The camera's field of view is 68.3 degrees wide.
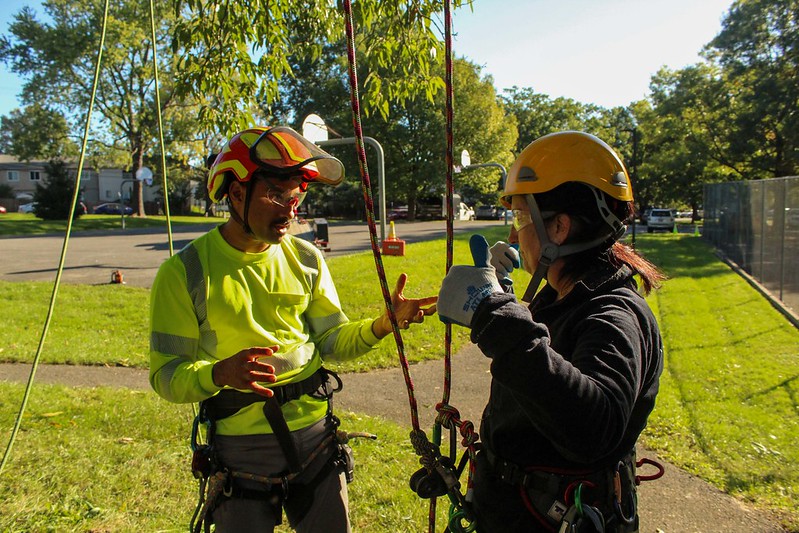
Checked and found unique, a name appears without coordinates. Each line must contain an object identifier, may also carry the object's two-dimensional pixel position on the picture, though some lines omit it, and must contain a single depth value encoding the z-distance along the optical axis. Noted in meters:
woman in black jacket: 1.51
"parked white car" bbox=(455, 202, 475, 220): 52.59
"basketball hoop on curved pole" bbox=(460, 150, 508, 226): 20.17
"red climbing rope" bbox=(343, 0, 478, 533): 2.17
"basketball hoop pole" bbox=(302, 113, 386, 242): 10.62
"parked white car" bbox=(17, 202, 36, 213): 61.10
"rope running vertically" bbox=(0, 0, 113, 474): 3.57
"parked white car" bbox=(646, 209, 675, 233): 41.88
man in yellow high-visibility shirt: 2.30
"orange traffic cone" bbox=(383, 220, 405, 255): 15.14
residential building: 81.69
